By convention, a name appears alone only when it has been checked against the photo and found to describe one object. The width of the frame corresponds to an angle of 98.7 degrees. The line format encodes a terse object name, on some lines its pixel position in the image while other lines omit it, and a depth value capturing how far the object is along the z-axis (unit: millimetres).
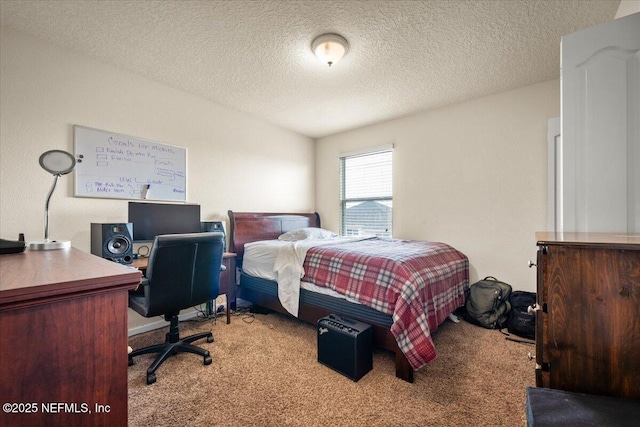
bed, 1854
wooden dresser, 832
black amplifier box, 1856
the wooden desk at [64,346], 556
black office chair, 1850
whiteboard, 2377
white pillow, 3514
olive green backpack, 2748
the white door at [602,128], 1307
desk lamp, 1482
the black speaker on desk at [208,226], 2990
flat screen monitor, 2539
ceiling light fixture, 2102
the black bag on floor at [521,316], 2486
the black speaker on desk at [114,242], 2127
